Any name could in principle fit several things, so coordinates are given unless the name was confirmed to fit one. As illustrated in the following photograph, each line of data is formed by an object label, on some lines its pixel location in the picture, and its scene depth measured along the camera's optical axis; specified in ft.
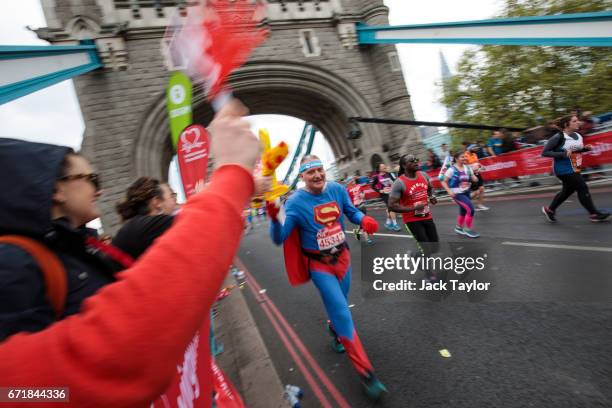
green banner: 11.23
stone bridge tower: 51.29
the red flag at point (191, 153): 13.74
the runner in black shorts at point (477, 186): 29.91
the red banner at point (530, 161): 27.12
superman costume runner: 10.95
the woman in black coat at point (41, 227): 1.98
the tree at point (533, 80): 56.29
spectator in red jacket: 1.50
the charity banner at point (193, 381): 3.12
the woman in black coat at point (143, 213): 5.17
